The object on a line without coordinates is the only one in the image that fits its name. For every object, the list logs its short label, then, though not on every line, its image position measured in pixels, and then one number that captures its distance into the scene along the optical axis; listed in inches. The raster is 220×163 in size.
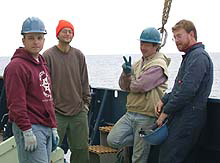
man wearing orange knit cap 182.9
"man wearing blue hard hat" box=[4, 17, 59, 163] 133.2
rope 198.6
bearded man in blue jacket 152.2
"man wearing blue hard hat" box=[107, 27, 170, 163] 172.1
